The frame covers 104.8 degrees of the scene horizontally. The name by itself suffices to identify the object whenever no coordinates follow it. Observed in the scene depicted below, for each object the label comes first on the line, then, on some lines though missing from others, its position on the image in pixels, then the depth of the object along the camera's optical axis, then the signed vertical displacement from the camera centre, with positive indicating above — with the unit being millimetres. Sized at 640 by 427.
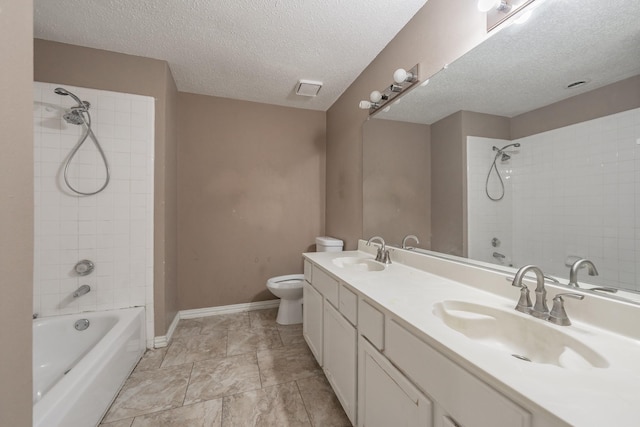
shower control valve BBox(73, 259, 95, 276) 1838 -388
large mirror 773 +279
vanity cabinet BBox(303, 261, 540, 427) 579 -529
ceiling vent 2312 +1239
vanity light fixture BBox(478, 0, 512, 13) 1023 +875
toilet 2336 -752
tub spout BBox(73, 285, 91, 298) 1808 -557
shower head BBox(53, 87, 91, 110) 1660 +831
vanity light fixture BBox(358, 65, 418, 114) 1485 +855
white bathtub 1017 -828
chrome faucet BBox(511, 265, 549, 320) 809 -268
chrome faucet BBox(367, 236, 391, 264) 1714 -280
